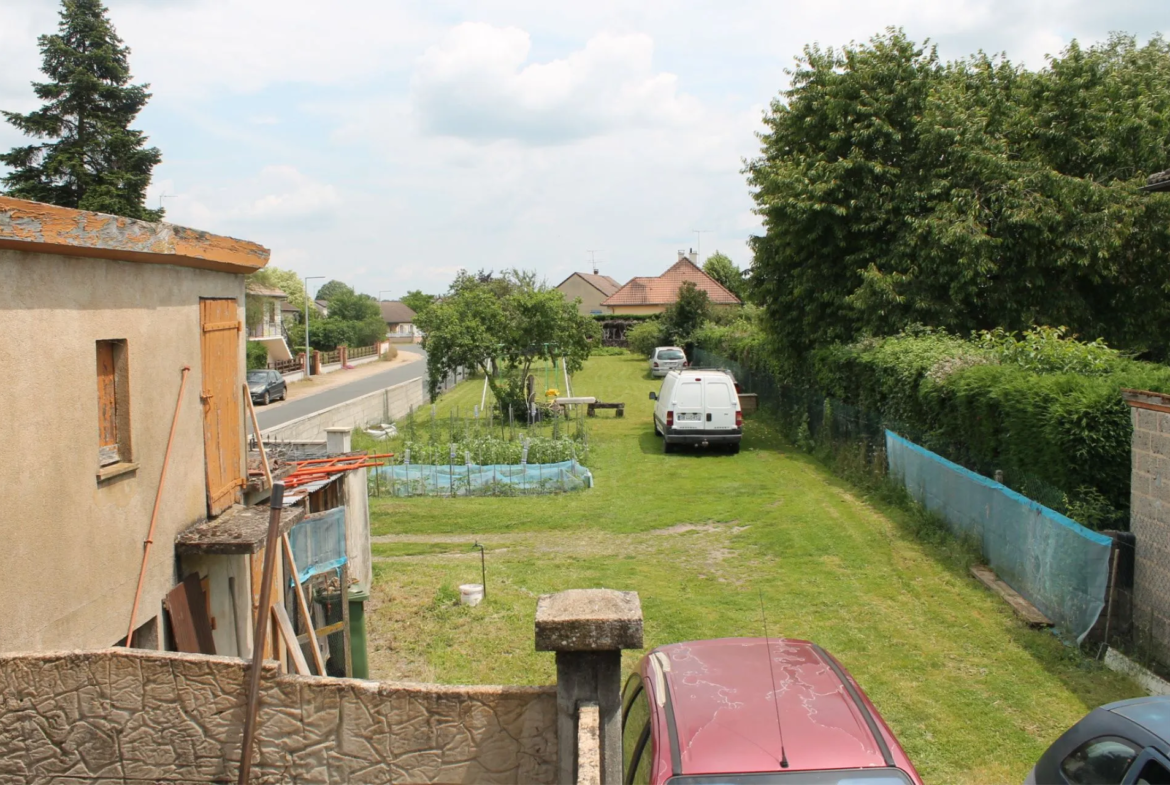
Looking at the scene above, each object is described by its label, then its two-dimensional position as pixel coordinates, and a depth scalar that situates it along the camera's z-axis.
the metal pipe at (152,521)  6.22
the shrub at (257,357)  48.53
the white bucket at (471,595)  11.53
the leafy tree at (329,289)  163.12
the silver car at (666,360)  44.72
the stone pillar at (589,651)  4.27
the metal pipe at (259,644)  4.49
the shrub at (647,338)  53.88
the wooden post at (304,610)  7.37
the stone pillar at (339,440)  12.70
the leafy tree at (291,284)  96.44
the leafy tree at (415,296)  111.74
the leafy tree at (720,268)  84.59
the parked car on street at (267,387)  39.69
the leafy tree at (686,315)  51.56
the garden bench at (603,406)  30.28
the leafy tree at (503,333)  27.58
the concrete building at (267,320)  56.41
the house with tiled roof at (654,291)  69.06
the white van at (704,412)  21.50
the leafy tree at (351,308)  100.39
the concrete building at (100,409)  5.20
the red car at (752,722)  4.06
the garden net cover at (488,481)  18.52
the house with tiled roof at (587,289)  89.19
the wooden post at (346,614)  9.23
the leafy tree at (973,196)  20.27
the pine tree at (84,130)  34.88
